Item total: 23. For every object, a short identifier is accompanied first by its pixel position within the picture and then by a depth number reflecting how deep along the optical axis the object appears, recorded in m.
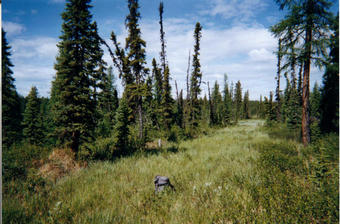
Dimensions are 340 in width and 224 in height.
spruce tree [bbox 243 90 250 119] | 76.84
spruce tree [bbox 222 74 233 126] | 40.25
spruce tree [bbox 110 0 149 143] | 12.91
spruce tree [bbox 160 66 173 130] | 21.52
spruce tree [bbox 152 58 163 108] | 35.56
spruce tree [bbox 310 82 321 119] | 40.69
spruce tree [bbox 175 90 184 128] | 29.11
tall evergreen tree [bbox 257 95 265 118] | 78.41
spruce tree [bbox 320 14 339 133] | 12.80
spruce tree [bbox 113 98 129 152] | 9.18
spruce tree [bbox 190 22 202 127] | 23.16
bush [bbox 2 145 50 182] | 5.39
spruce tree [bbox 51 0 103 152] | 7.18
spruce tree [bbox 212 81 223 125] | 68.12
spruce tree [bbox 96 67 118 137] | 8.02
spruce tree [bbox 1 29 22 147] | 13.69
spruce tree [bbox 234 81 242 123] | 72.31
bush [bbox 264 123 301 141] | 12.59
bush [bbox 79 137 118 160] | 7.85
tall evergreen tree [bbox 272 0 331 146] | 8.78
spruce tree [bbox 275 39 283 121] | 30.12
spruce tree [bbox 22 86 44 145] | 18.13
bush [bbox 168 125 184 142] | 15.21
